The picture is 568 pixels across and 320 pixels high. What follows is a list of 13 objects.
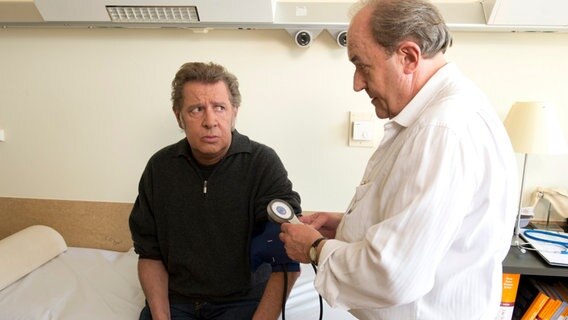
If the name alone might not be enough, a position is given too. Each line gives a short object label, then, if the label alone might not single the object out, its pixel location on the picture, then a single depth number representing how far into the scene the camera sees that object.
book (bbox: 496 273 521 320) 1.48
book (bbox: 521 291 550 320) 1.48
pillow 1.57
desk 1.37
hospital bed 1.43
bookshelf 1.39
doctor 0.64
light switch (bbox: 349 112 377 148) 1.73
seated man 1.19
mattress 1.41
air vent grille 1.60
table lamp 1.46
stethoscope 1.54
